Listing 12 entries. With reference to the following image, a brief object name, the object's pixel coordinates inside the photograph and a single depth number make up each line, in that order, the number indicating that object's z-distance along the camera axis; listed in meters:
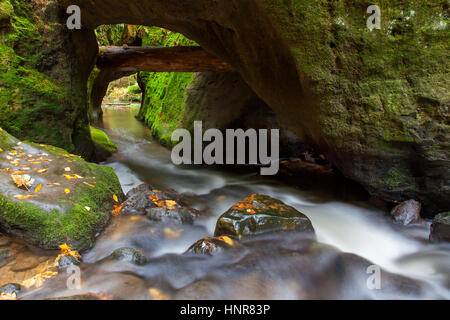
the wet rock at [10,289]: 1.94
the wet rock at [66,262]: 2.30
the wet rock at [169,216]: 3.43
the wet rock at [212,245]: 2.79
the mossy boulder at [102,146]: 6.92
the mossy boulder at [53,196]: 2.47
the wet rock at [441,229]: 3.15
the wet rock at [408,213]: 3.58
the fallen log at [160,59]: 6.27
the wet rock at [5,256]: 2.24
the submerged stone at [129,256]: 2.54
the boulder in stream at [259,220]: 3.11
